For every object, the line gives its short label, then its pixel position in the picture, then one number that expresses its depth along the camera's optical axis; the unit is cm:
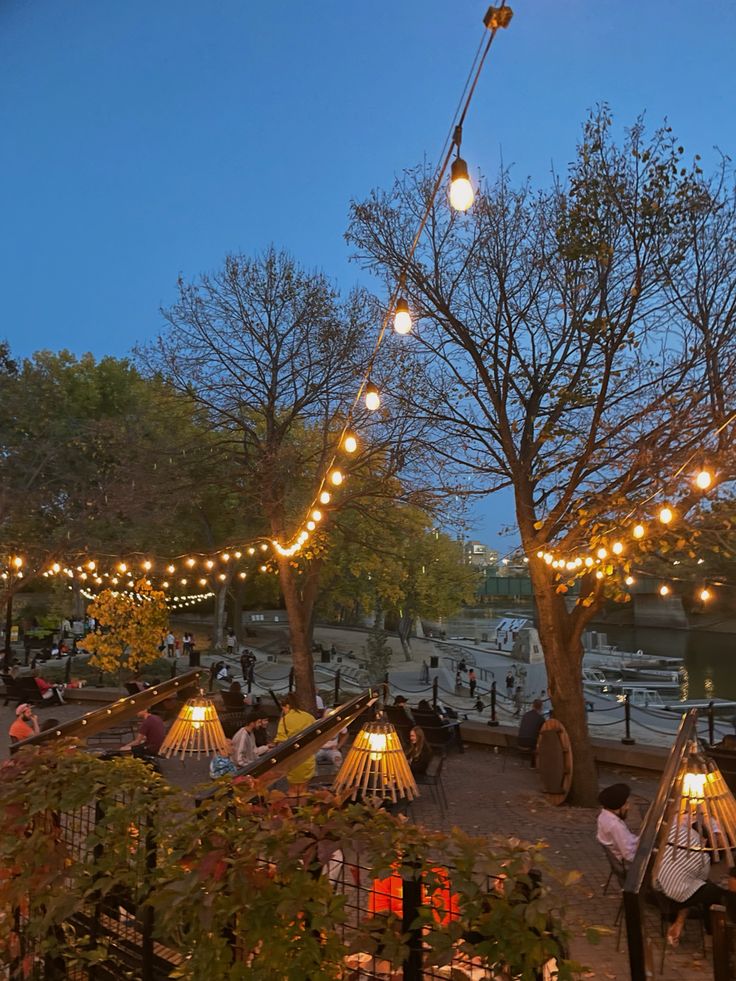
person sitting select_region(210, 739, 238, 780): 799
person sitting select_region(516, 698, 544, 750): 1139
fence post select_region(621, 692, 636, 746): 1196
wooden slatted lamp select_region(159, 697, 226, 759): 618
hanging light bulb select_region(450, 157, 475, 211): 389
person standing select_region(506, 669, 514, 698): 2561
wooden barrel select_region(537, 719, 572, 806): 984
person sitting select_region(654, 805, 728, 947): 526
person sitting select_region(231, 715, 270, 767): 863
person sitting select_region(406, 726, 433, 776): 912
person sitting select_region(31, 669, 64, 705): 1614
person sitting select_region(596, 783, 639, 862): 594
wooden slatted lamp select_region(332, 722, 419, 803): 469
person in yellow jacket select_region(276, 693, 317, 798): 756
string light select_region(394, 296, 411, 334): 624
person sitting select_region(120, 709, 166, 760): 964
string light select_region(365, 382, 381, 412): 796
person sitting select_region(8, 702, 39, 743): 995
